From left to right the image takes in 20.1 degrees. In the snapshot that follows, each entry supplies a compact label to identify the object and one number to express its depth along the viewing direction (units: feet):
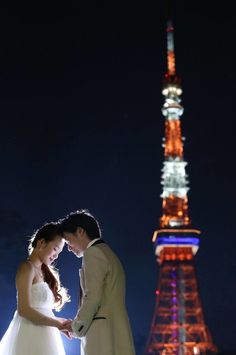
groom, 12.95
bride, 14.55
